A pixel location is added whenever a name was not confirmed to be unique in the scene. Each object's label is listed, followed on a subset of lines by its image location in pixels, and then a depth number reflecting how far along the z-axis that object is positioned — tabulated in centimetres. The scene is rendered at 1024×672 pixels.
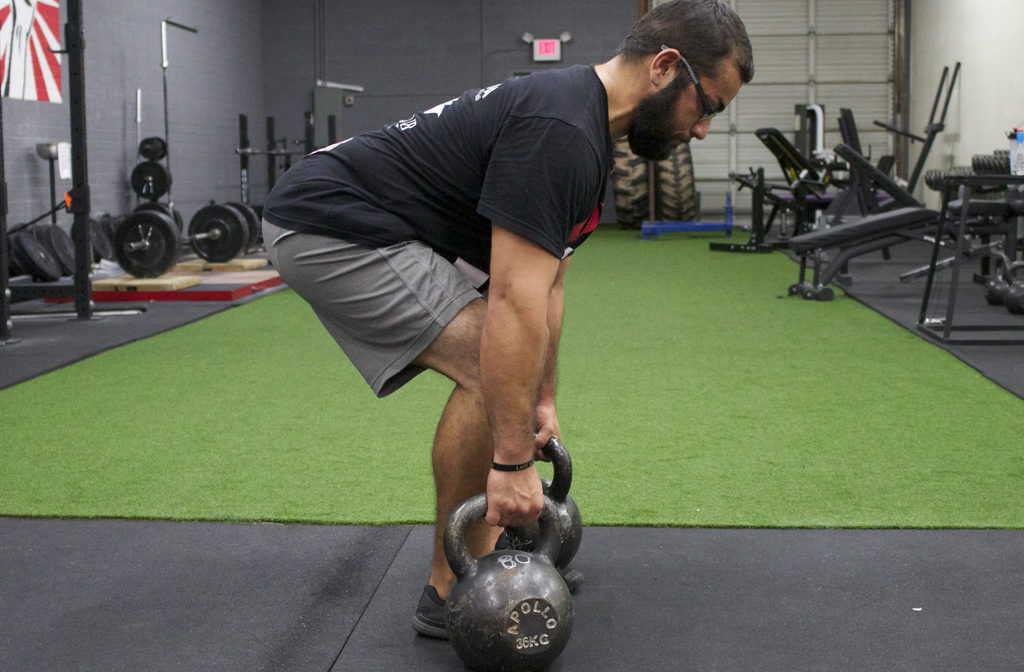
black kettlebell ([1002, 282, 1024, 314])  503
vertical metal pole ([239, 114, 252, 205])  919
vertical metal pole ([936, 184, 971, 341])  442
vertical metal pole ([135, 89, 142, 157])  845
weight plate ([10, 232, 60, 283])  584
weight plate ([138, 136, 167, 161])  829
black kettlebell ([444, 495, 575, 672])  152
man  142
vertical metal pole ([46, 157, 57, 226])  680
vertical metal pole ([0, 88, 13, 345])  462
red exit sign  1228
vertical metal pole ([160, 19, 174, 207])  833
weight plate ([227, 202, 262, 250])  849
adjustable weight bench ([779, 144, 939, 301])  555
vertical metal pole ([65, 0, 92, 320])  510
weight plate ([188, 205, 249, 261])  750
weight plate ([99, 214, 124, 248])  743
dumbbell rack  440
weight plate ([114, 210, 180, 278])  630
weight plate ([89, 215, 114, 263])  723
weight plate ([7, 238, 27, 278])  584
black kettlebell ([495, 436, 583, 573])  167
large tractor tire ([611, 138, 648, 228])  1161
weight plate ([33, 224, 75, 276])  618
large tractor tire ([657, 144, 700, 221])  1119
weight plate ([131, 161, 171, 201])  806
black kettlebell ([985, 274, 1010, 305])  536
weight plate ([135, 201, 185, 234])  745
